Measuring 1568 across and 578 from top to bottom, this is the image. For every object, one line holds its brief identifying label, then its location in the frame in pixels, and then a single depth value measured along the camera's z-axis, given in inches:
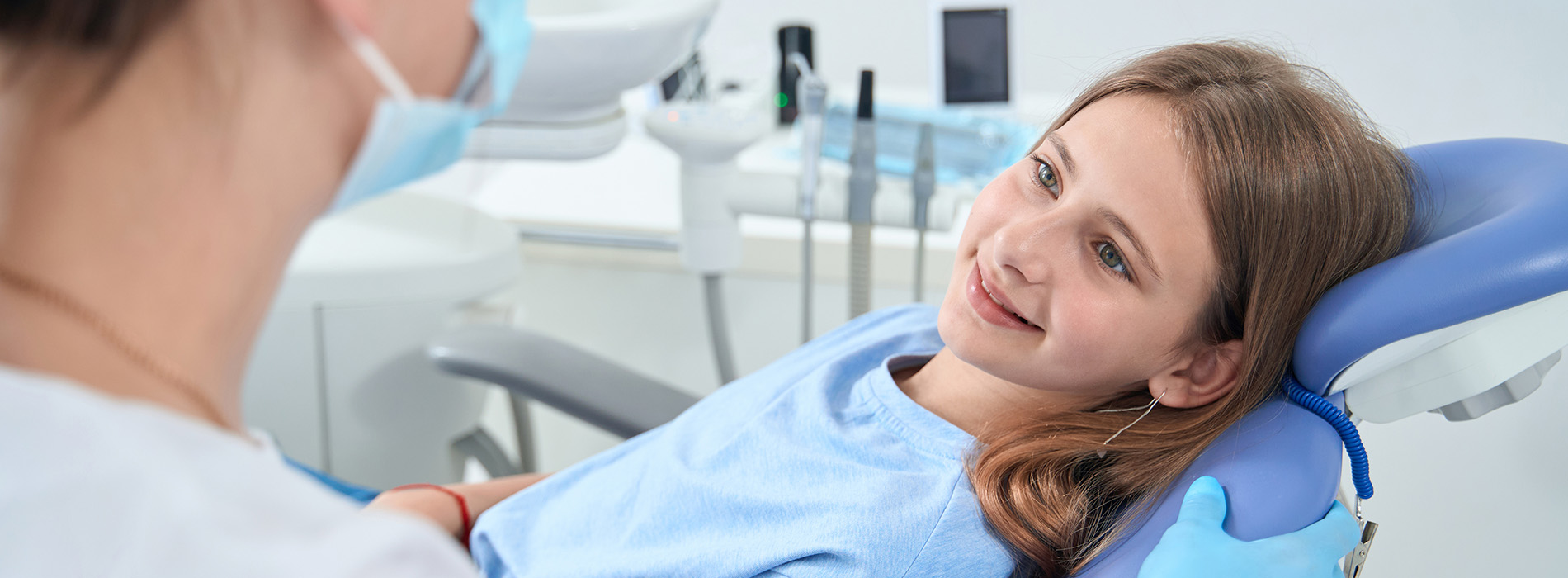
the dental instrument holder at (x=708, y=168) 49.3
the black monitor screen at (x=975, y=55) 70.6
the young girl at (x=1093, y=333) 28.6
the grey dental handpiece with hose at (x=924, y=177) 47.0
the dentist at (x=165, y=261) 13.6
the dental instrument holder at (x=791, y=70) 72.4
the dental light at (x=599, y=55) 38.4
